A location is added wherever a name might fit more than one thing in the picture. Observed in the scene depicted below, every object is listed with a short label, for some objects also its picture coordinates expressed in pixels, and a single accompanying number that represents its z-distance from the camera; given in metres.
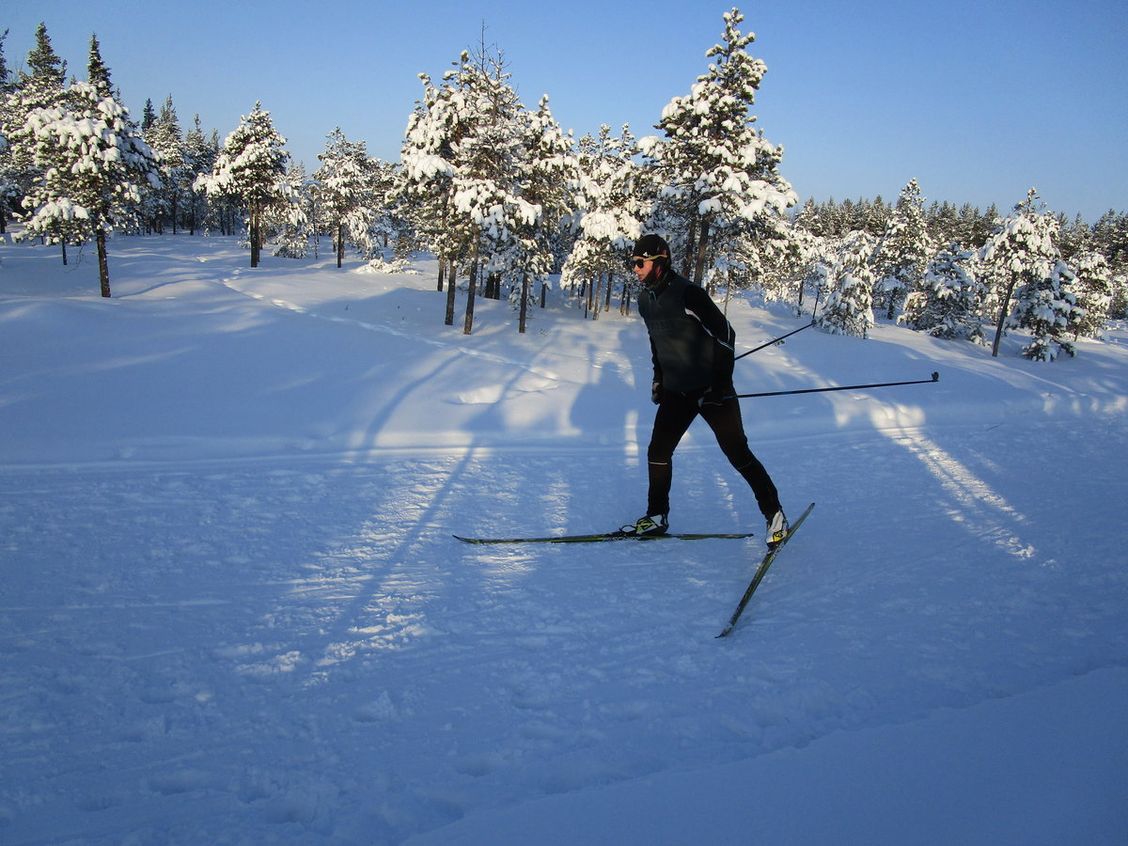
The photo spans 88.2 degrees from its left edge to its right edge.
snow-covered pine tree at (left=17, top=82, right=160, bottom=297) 24.62
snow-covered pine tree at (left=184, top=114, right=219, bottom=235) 75.57
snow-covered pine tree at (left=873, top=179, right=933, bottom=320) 50.47
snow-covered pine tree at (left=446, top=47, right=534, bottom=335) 21.48
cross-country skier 4.65
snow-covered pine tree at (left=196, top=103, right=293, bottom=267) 40.78
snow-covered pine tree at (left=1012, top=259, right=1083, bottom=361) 38.53
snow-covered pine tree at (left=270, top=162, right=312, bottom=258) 44.95
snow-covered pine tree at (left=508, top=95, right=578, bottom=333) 22.94
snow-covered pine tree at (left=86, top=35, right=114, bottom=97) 50.58
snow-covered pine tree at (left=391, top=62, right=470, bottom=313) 21.66
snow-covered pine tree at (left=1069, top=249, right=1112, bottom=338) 44.69
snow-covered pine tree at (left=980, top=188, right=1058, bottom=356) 36.25
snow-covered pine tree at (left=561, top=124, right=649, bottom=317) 28.38
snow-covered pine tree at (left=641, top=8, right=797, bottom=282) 21.69
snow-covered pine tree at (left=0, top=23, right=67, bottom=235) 43.06
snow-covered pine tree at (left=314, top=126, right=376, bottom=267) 52.75
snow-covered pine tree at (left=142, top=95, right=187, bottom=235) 69.12
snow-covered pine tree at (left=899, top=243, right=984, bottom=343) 45.28
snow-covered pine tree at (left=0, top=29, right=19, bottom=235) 41.78
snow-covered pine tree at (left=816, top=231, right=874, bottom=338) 42.22
